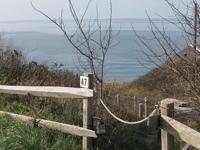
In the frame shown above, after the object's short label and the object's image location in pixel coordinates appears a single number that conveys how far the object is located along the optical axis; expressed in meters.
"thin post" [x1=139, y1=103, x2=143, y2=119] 14.87
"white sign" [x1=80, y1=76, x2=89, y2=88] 8.93
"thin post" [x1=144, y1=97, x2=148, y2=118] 15.30
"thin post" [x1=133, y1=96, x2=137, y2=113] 15.61
